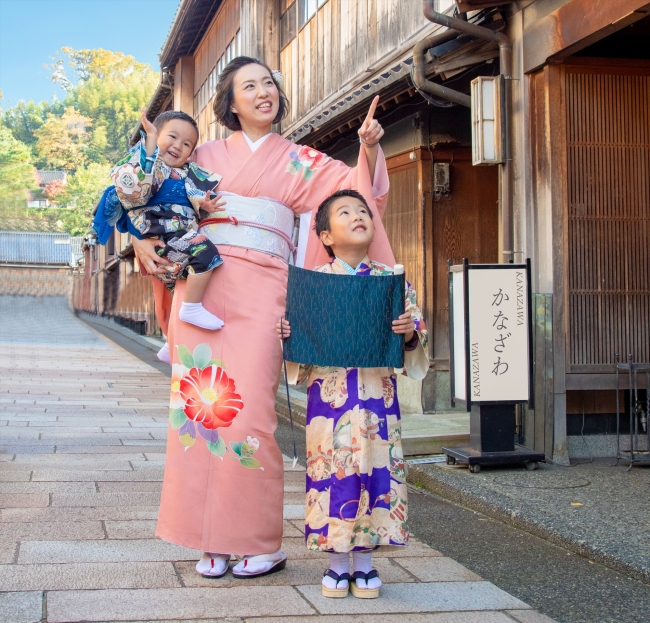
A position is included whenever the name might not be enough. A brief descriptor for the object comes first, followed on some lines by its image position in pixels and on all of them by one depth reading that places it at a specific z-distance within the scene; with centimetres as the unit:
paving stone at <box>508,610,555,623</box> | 340
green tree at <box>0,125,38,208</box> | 6862
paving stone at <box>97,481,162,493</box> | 586
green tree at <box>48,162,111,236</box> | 7106
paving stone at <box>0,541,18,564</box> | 402
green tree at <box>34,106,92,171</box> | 9075
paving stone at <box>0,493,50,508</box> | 532
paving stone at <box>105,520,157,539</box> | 462
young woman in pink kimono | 381
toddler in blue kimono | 388
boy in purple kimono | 359
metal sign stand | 655
